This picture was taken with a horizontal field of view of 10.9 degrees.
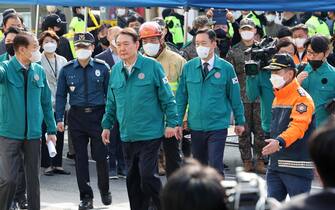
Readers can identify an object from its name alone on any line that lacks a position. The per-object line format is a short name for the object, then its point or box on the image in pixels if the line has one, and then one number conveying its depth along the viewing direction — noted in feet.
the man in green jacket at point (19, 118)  54.51
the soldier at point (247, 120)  76.48
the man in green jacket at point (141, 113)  54.51
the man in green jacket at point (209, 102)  58.87
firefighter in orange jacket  46.69
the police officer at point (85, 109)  63.13
